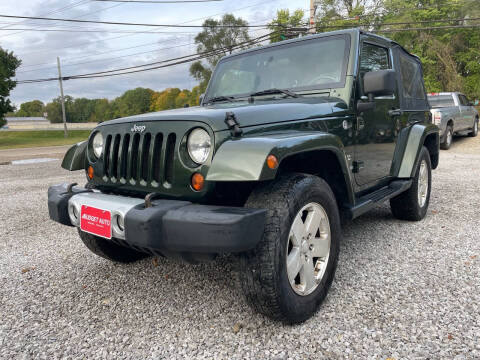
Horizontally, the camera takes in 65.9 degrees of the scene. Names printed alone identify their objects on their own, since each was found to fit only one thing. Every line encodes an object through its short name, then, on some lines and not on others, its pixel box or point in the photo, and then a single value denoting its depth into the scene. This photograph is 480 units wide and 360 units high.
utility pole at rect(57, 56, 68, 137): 34.86
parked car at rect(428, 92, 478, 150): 12.01
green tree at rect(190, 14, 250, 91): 44.34
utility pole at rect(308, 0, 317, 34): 19.46
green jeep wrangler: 1.86
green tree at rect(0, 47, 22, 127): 30.08
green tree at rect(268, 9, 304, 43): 34.31
